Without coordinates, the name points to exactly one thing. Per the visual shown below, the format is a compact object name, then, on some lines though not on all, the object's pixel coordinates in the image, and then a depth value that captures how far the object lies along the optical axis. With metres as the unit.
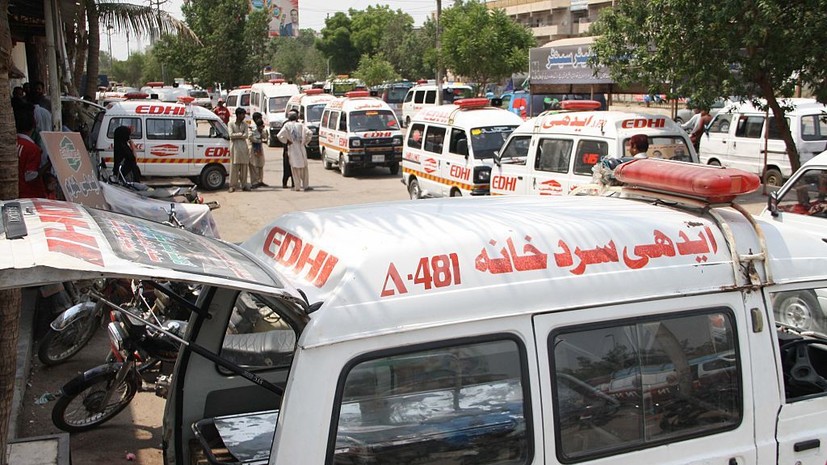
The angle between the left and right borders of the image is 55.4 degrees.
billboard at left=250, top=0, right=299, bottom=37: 97.75
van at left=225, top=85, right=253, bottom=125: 34.56
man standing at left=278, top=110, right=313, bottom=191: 18.23
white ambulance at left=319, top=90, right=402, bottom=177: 20.86
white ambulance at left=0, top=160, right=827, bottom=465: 2.55
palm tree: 16.08
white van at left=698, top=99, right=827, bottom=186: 16.06
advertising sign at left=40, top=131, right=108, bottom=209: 8.02
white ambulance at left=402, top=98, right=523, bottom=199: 13.93
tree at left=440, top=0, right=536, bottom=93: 31.86
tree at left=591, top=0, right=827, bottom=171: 11.54
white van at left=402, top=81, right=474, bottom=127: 30.70
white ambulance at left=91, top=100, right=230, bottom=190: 17.45
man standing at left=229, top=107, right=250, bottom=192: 18.34
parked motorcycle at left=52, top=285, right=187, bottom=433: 5.64
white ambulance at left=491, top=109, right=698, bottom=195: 10.69
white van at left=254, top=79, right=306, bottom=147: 29.39
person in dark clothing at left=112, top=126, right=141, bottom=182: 13.51
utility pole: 31.38
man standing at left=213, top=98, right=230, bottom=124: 26.86
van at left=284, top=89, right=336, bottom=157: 25.62
